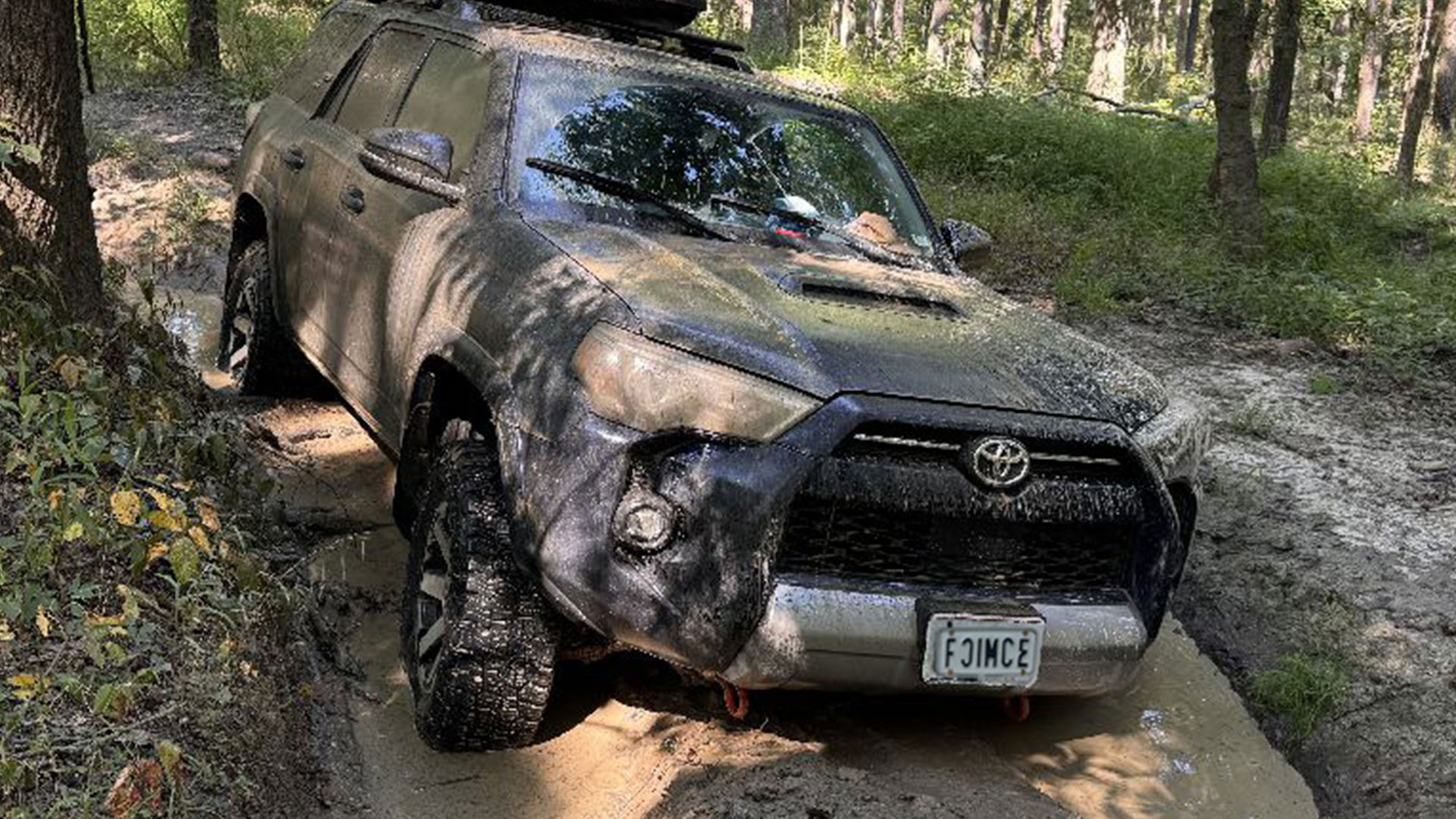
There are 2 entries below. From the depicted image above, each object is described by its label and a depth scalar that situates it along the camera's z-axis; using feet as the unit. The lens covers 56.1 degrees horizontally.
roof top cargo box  19.58
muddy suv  10.90
